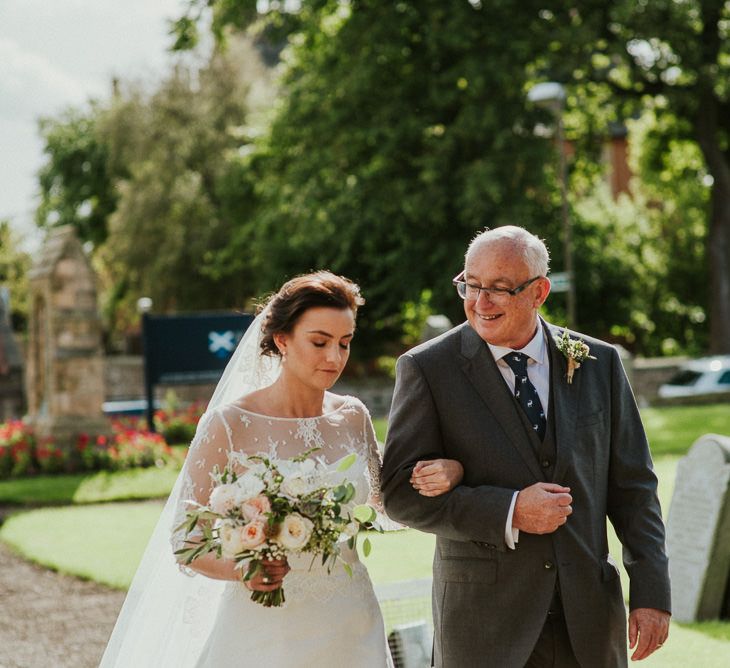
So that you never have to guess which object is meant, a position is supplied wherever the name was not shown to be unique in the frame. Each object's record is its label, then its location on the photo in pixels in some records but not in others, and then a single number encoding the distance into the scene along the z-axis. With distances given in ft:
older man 11.85
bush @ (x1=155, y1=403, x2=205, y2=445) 71.72
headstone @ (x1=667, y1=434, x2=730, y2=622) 24.95
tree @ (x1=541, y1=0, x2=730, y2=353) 76.18
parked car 84.43
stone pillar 65.67
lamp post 65.09
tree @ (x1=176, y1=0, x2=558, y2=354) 80.43
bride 13.69
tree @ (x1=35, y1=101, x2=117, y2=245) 161.27
